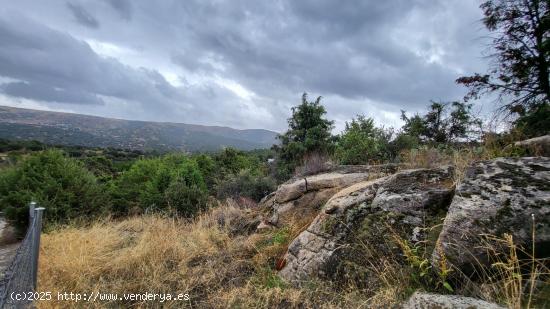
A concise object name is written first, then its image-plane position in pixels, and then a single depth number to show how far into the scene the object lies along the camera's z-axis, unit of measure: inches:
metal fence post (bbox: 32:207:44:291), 134.3
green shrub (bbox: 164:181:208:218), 387.9
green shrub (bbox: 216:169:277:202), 459.5
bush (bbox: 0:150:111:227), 309.7
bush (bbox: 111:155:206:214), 393.8
